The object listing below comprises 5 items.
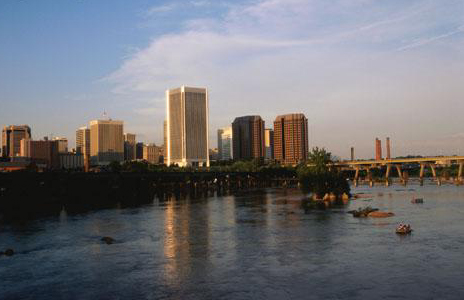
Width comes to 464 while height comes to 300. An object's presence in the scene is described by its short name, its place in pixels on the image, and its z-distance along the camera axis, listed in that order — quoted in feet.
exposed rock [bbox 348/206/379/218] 243.81
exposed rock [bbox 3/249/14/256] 156.23
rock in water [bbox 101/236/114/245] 175.81
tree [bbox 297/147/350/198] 372.99
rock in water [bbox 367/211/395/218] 241.35
